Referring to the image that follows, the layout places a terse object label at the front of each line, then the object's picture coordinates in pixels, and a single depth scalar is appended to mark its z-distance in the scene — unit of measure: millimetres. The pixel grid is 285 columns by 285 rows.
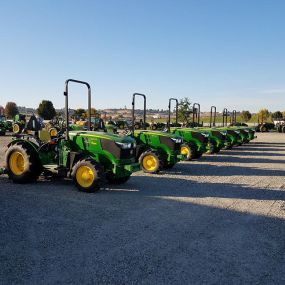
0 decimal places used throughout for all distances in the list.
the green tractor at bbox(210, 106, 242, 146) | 15152
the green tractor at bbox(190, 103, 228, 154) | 13077
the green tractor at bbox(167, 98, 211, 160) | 11279
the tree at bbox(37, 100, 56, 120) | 48763
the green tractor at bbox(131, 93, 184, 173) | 8494
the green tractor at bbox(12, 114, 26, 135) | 20891
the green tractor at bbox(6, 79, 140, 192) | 6180
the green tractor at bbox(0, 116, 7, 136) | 20613
